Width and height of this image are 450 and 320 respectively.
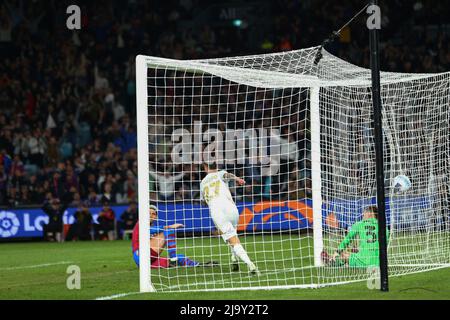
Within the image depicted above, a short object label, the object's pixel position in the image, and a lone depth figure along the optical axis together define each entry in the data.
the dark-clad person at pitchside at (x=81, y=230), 25.75
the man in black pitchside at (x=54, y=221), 25.62
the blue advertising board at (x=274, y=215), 15.55
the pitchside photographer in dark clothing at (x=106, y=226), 25.56
